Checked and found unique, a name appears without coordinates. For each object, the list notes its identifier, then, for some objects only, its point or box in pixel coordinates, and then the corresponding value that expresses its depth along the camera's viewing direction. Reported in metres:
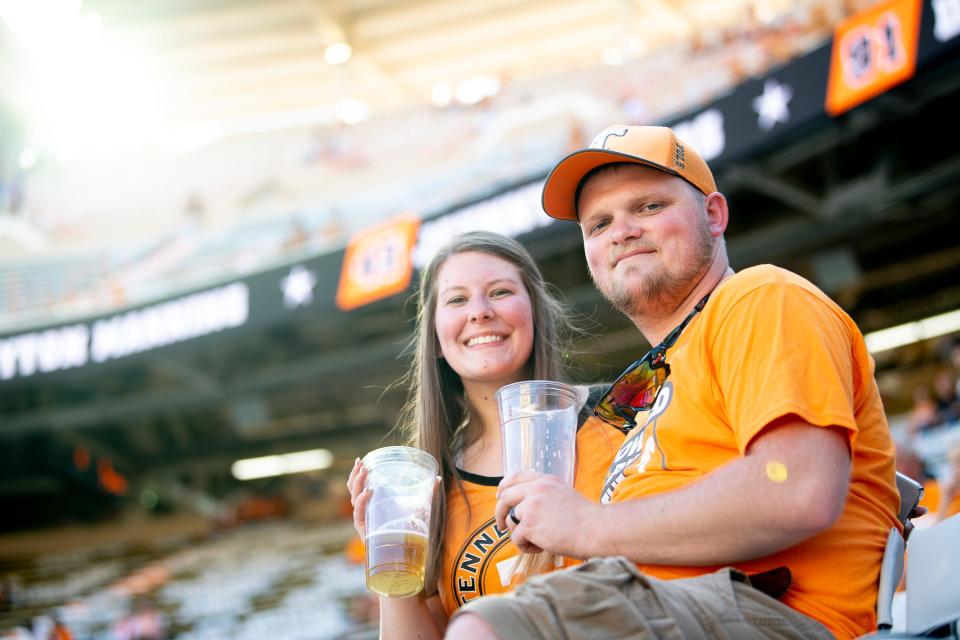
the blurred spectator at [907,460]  4.00
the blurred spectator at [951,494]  3.49
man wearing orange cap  1.20
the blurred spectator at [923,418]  7.35
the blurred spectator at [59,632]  9.88
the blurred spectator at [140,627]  10.42
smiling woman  1.95
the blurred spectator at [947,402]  7.01
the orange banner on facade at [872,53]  6.10
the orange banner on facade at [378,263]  9.08
